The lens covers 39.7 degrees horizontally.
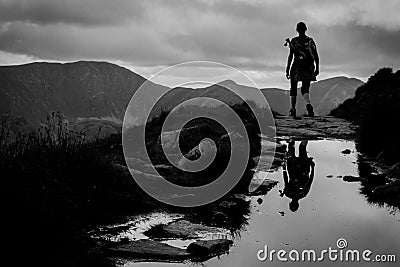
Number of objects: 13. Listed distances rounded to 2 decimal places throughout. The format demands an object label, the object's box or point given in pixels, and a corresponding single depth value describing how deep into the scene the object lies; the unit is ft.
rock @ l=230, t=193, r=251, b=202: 28.07
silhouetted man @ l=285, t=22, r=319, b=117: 54.08
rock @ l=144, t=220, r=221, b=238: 22.30
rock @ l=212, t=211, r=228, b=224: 24.31
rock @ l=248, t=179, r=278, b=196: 29.22
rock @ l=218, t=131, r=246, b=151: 38.39
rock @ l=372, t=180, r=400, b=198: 27.17
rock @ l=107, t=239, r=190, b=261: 19.66
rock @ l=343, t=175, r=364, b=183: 31.59
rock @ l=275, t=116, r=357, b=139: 50.57
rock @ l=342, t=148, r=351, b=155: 40.55
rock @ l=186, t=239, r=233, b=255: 20.03
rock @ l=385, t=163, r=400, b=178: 31.21
